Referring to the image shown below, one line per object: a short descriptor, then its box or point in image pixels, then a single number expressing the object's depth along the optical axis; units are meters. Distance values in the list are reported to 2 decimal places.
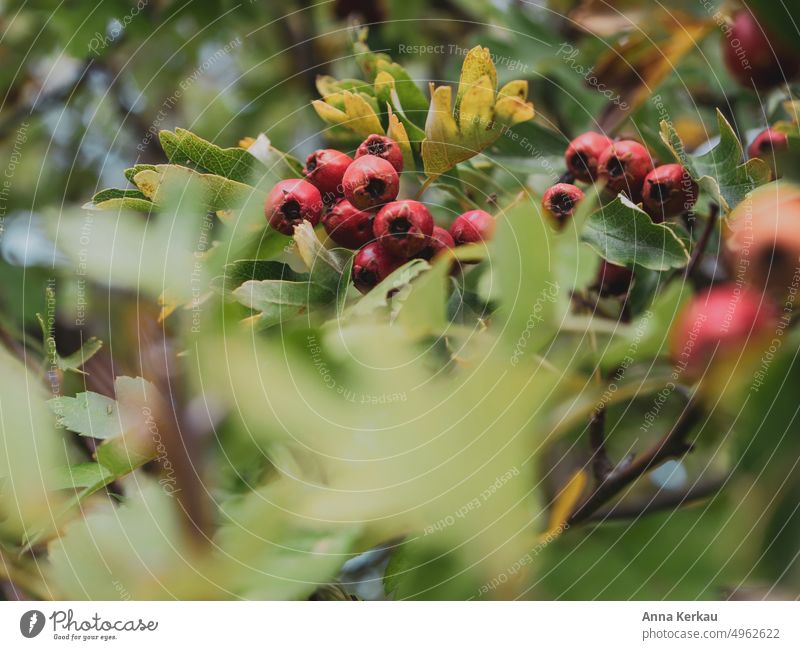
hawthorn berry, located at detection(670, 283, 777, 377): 0.35
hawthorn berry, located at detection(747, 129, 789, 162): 0.36
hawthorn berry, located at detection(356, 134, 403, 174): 0.35
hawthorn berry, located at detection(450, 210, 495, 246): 0.34
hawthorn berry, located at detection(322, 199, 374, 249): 0.34
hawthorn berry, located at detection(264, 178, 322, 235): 0.34
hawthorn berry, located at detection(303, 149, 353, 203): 0.35
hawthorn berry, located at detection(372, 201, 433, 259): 0.34
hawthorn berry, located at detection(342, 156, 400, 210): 0.34
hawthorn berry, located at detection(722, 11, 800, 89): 0.39
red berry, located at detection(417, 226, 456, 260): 0.34
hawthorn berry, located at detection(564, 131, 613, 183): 0.36
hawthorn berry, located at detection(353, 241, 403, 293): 0.34
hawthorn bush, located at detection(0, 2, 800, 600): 0.34
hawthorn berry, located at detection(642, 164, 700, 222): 0.35
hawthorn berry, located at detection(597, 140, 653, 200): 0.35
